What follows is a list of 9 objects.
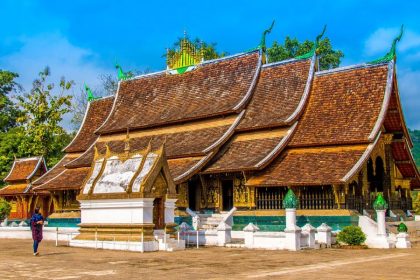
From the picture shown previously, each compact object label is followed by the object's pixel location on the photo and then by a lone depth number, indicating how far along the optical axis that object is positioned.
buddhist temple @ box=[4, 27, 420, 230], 20.59
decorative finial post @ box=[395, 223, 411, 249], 16.88
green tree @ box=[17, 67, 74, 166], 42.00
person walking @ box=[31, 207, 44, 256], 15.04
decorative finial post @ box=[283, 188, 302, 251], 16.09
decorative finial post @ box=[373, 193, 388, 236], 17.23
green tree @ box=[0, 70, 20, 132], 51.79
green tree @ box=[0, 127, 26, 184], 43.09
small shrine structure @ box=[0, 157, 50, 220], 36.69
